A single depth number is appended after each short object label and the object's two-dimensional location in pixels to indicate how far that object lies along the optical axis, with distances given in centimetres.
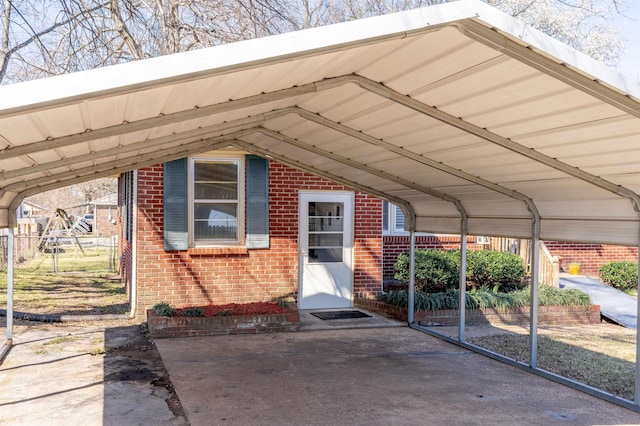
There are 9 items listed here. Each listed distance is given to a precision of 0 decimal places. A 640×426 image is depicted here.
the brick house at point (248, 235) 1082
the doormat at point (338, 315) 1127
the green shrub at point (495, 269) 1308
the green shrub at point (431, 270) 1259
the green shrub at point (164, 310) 980
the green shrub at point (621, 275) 1509
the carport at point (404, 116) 371
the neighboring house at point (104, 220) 4316
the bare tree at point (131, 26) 1287
